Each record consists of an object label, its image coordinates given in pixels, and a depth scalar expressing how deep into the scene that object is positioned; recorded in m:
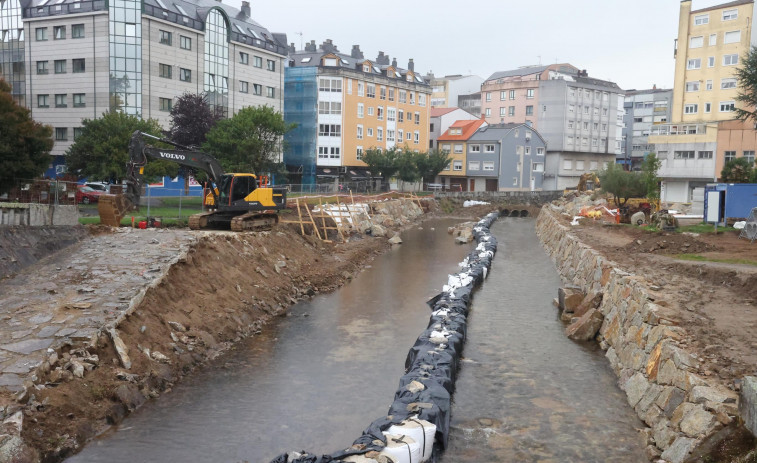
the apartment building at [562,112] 84.19
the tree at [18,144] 26.47
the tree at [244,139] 39.59
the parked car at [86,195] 37.00
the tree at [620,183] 44.50
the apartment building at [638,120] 101.69
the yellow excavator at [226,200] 23.95
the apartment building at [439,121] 81.75
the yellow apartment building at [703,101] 48.25
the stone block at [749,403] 7.82
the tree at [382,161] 63.91
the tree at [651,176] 44.28
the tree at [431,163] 69.38
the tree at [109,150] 35.09
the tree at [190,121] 42.03
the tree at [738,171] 37.68
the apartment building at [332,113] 64.06
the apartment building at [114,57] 45.78
